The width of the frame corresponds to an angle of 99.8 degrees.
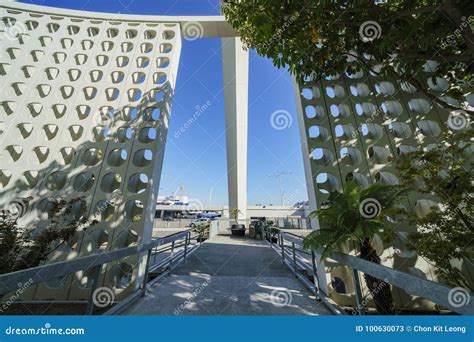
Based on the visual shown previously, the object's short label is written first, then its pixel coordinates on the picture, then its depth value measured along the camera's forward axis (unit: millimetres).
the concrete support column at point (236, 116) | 11340
